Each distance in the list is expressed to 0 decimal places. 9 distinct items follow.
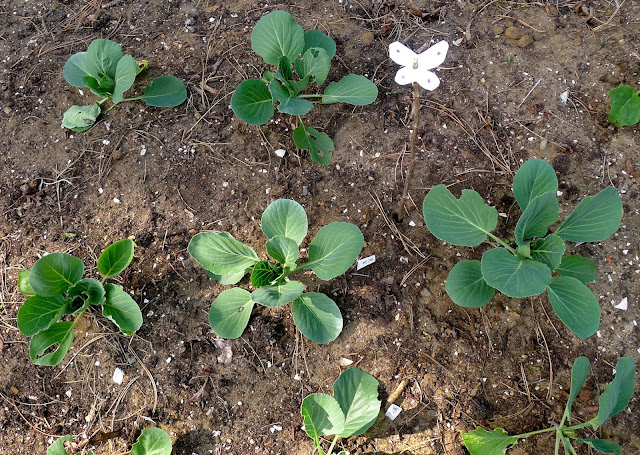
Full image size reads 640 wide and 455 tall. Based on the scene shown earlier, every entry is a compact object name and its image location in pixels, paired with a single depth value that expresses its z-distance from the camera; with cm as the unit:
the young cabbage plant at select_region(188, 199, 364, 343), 83
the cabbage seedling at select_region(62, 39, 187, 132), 96
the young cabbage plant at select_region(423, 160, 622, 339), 79
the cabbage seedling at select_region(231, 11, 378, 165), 91
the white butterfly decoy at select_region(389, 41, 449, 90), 71
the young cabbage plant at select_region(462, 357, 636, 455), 74
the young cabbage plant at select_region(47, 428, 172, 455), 80
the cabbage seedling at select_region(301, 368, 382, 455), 79
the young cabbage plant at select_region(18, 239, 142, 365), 83
